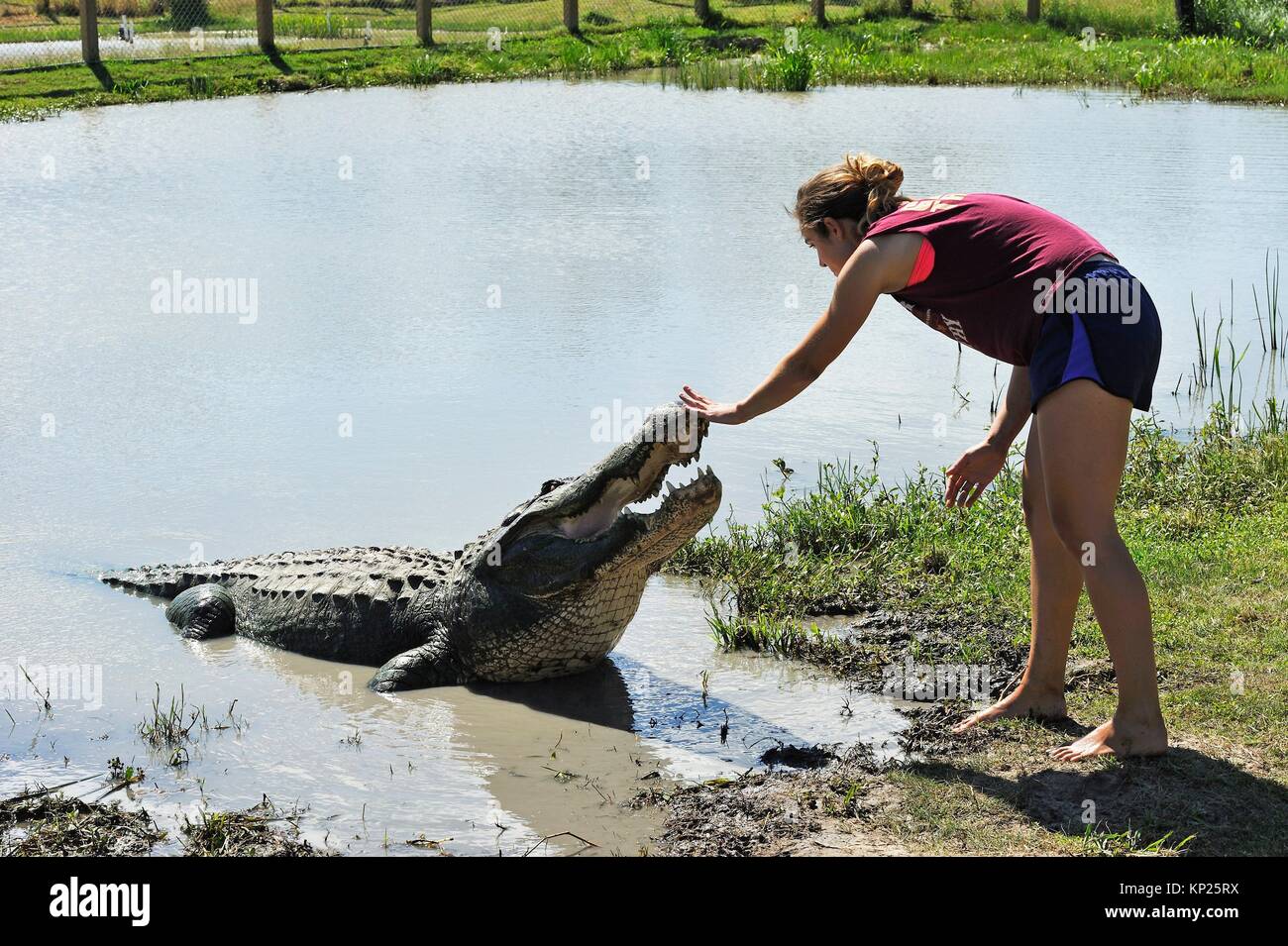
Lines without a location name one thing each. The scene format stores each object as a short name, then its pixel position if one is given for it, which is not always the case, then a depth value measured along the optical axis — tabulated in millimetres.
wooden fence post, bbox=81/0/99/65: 19984
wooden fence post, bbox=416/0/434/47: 24562
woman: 3557
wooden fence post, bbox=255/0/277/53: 22203
